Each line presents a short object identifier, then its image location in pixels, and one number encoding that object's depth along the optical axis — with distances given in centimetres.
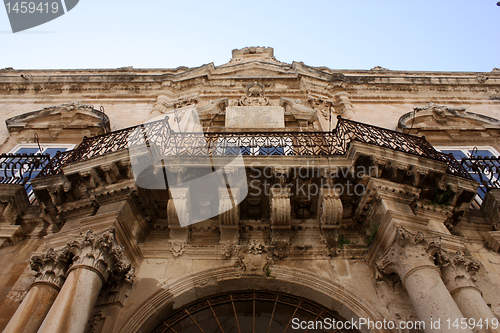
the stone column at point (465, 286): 491
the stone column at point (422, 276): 455
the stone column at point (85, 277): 459
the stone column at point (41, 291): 482
